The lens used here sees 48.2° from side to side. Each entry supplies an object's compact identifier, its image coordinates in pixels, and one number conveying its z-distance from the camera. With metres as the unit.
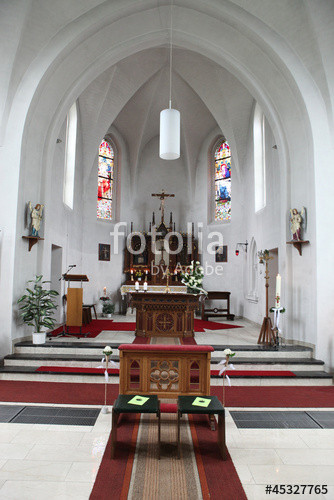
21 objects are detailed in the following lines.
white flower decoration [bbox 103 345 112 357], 4.95
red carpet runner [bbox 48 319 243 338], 9.81
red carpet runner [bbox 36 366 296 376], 6.62
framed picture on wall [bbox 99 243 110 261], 14.77
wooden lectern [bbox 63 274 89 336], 8.71
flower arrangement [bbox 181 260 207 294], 9.90
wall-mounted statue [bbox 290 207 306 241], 8.15
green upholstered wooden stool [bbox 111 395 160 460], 3.74
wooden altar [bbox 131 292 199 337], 9.23
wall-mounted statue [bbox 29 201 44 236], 8.16
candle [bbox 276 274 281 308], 7.81
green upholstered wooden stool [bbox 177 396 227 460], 3.75
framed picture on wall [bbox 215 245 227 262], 14.79
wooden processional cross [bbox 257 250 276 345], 8.20
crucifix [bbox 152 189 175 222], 15.25
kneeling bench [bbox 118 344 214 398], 4.97
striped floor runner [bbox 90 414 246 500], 3.12
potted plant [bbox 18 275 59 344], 7.75
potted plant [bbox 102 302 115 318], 13.35
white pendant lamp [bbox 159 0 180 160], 6.40
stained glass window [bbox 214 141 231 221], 15.26
